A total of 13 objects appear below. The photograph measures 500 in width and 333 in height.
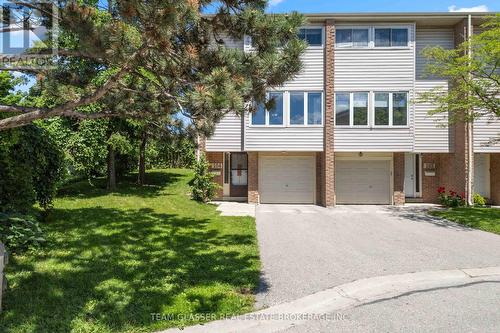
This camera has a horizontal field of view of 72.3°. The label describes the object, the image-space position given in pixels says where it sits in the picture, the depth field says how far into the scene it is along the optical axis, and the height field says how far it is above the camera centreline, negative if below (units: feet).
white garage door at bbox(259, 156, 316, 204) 51.57 -1.63
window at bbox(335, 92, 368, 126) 47.21 +8.08
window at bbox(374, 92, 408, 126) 46.78 +8.03
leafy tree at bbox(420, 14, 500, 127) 36.60 +10.45
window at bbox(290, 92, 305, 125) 47.39 +8.22
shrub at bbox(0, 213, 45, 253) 19.07 -3.86
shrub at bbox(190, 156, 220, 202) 47.39 -2.36
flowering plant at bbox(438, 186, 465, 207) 47.67 -4.49
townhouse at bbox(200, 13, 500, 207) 46.80 +8.28
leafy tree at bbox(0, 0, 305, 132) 14.24 +5.77
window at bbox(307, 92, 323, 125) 47.32 +8.09
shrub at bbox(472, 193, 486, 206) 48.42 -4.59
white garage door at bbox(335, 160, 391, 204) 51.11 -2.17
